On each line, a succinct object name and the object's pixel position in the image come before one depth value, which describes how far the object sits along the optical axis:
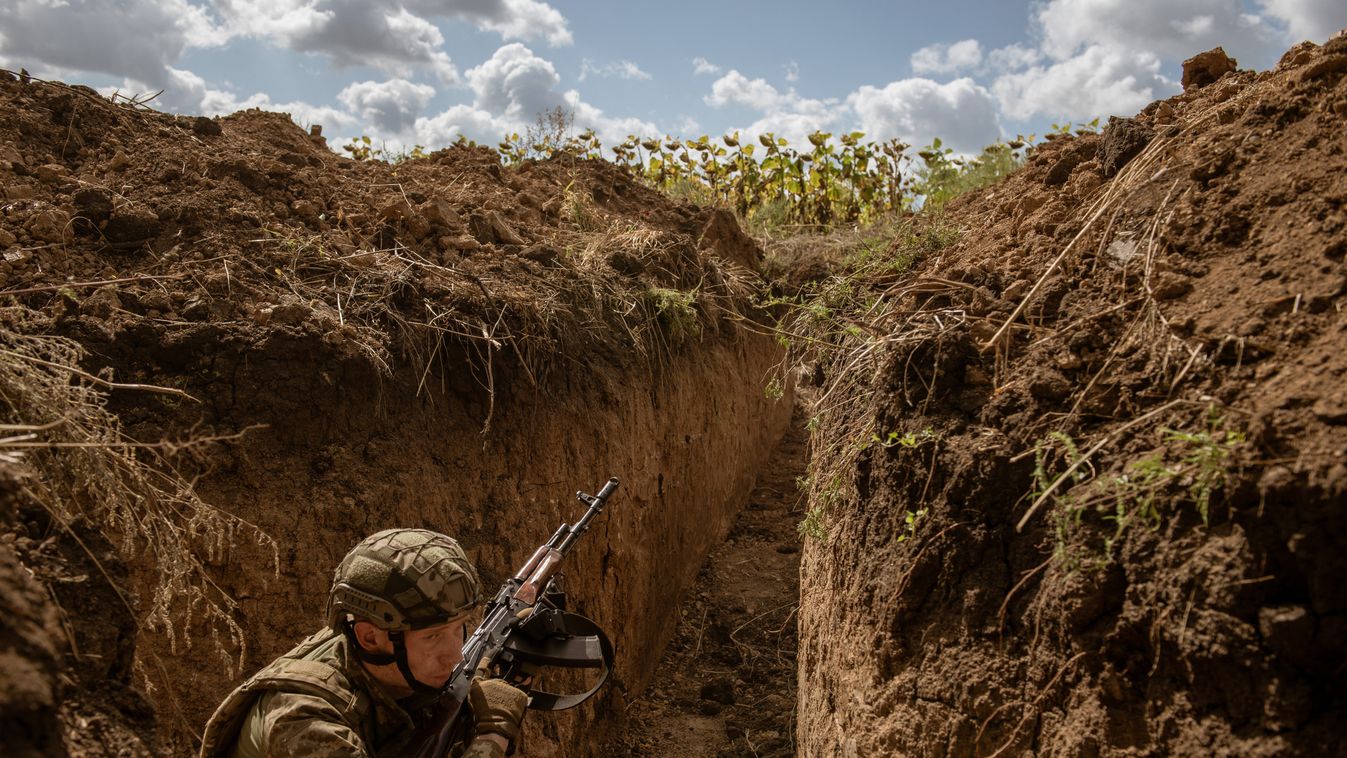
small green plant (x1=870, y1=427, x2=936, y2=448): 3.15
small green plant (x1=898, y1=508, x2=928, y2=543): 3.03
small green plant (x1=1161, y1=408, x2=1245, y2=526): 2.16
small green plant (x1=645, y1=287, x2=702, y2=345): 6.43
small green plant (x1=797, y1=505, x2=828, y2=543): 4.00
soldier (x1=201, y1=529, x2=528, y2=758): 2.66
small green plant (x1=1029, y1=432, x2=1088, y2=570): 2.49
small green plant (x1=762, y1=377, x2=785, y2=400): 4.58
